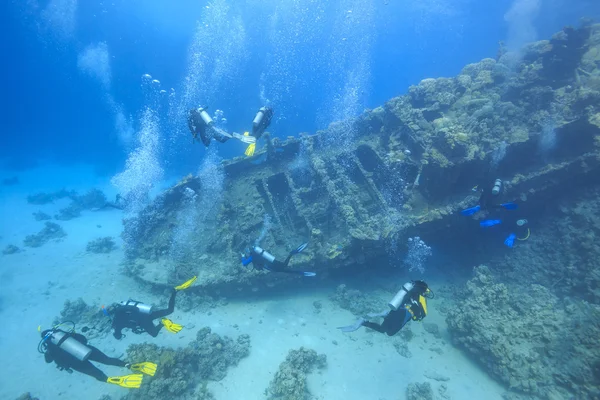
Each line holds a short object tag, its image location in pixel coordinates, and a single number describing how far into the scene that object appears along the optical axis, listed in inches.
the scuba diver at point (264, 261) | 310.8
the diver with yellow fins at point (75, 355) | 249.1
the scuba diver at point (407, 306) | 247.6
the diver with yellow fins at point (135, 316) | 292.0
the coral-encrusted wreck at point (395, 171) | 379.9
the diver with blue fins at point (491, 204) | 318.3
